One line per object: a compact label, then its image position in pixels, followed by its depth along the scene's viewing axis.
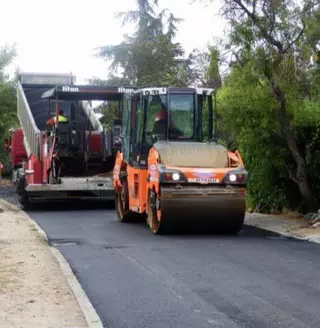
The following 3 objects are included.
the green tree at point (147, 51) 37.09
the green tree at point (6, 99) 36.84
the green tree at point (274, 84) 14.88
